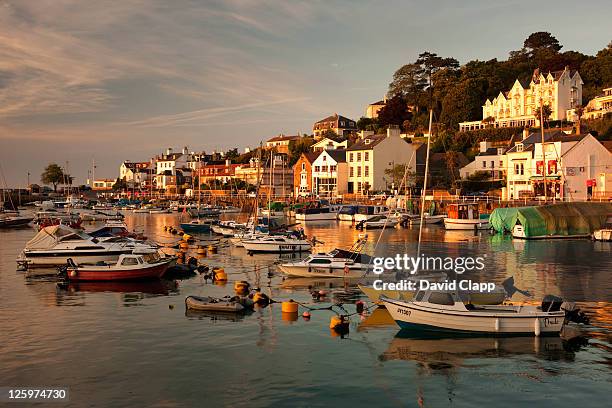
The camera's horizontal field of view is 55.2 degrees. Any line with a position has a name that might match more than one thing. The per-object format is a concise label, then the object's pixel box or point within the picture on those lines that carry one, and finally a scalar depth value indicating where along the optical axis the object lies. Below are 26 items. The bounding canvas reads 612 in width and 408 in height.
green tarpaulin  76.69
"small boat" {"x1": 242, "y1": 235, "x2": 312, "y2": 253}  61.53
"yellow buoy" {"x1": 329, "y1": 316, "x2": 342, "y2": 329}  30.44
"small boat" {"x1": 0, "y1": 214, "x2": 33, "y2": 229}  110.51
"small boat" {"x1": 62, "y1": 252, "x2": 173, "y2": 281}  44.75
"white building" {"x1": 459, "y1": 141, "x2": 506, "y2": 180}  123.75
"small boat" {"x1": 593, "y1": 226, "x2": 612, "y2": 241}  73.00
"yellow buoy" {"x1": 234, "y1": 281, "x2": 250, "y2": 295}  39.56
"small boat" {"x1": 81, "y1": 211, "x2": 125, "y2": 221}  130.21
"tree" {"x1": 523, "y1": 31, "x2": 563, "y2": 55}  167.12
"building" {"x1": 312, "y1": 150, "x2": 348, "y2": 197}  143.88
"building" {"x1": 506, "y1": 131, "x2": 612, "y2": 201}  97.44
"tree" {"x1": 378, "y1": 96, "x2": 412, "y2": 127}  163.38
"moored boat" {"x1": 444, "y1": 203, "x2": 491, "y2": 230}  92.12
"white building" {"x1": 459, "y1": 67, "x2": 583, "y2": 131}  135.00
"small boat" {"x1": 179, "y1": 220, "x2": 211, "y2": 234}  93.38
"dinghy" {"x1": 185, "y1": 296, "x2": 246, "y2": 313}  34.38
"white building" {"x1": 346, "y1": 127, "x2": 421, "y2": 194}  136.25
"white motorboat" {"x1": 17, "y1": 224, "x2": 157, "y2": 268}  51.06
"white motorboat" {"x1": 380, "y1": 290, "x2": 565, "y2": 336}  28.31
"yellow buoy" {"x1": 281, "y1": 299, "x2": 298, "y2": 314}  33.56
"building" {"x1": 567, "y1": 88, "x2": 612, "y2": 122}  126.62
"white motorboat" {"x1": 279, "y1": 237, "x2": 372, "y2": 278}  44.72
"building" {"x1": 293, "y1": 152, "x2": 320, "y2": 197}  153.25
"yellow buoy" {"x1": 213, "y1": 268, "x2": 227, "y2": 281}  45.46
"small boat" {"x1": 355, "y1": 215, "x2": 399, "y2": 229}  97.69
